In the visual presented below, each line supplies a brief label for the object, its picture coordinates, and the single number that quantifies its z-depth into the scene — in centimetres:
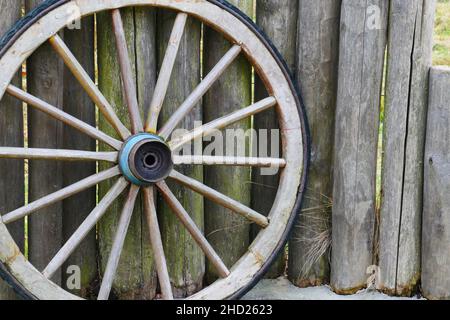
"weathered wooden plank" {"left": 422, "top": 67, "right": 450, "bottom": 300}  355
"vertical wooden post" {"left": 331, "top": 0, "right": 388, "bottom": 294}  354
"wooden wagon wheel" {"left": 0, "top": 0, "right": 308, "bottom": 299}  310
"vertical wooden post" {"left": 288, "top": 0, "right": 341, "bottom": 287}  360
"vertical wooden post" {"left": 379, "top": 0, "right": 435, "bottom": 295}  353
